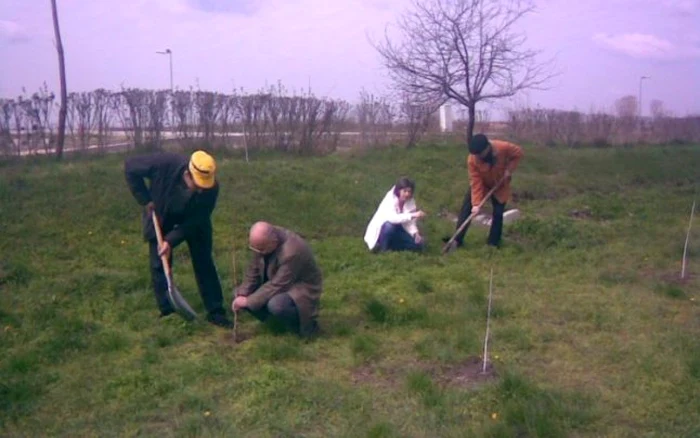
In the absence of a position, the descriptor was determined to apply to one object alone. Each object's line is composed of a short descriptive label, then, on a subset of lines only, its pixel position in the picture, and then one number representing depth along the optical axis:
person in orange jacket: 10.80
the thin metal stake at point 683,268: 9.48
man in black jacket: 7.32
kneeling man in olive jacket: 7.09
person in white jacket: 10.73
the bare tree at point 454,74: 18.52
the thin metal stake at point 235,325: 7.22
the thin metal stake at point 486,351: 6.42
